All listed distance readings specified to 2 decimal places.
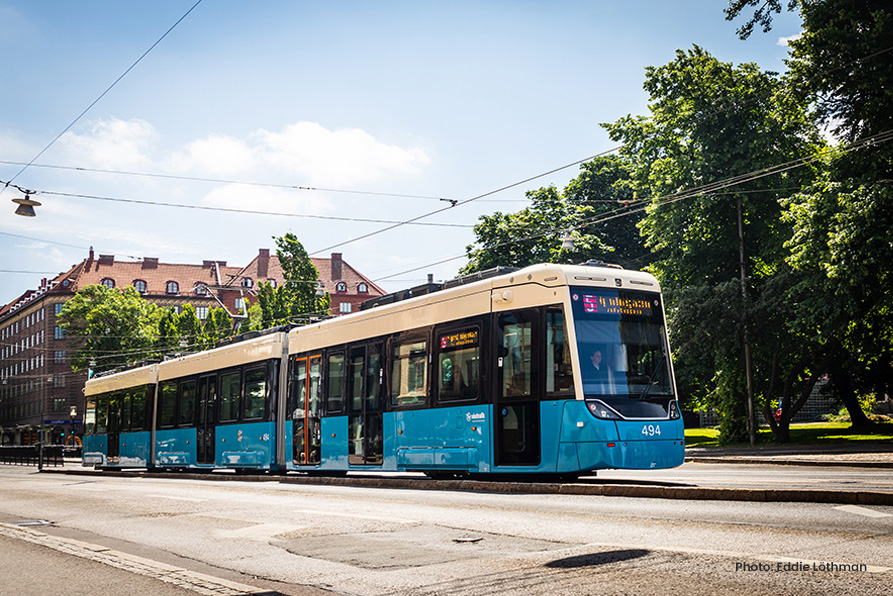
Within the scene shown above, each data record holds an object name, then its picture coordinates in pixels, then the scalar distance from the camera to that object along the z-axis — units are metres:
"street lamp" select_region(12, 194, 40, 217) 23.88
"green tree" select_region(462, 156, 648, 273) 43.25
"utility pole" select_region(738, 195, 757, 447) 33.47
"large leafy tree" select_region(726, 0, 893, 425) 25.20
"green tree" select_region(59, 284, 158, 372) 78.75
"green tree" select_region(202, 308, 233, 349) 74.51
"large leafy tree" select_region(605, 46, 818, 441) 33.25
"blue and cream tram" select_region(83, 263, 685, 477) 14.55
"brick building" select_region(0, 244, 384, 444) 103.81
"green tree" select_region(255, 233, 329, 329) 59.81
